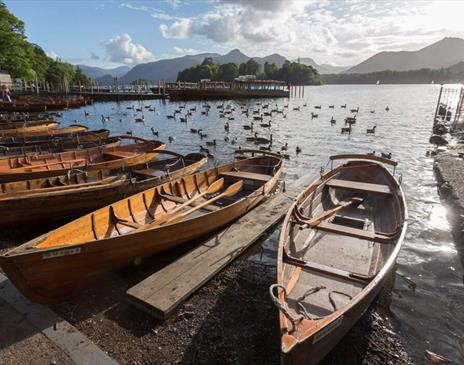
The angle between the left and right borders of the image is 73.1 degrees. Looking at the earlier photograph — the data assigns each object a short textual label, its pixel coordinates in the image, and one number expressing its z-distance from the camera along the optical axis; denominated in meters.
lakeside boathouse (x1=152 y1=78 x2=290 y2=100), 74.06
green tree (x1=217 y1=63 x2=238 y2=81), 154.62
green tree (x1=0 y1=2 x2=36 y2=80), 56.19
